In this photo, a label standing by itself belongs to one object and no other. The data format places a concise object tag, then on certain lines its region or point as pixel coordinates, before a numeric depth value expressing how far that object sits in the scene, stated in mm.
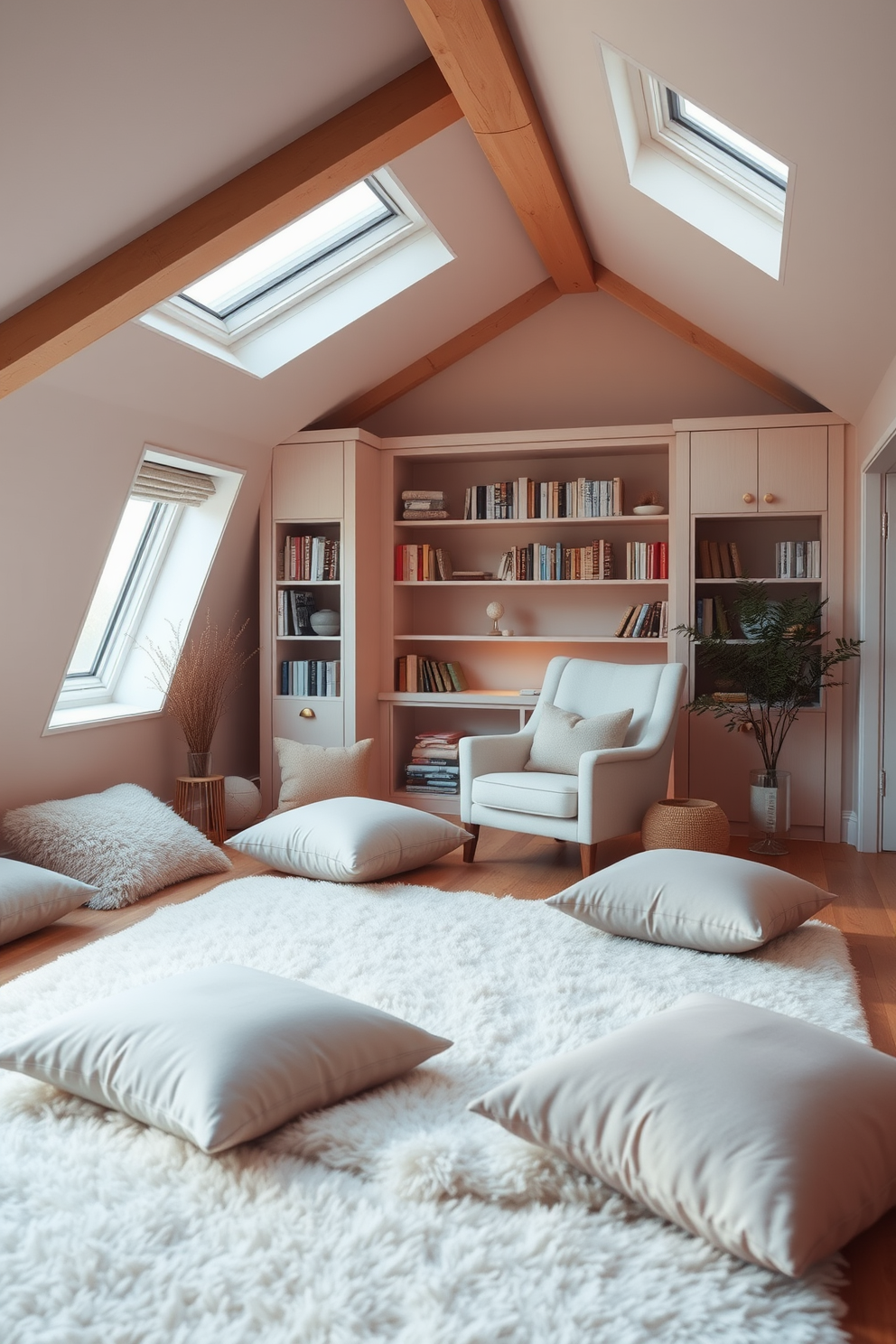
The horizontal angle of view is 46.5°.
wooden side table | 4848
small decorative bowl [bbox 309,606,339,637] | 5609
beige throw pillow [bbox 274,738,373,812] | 5156
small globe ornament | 5801
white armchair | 4188
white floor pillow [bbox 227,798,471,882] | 3961
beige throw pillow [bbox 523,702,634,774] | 4520
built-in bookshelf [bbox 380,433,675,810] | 5559
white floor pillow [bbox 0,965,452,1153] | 1894
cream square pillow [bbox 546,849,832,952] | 3074
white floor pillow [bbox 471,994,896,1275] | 1573
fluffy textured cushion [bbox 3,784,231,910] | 3939
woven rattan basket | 4191
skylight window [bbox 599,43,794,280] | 3559
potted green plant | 4746
